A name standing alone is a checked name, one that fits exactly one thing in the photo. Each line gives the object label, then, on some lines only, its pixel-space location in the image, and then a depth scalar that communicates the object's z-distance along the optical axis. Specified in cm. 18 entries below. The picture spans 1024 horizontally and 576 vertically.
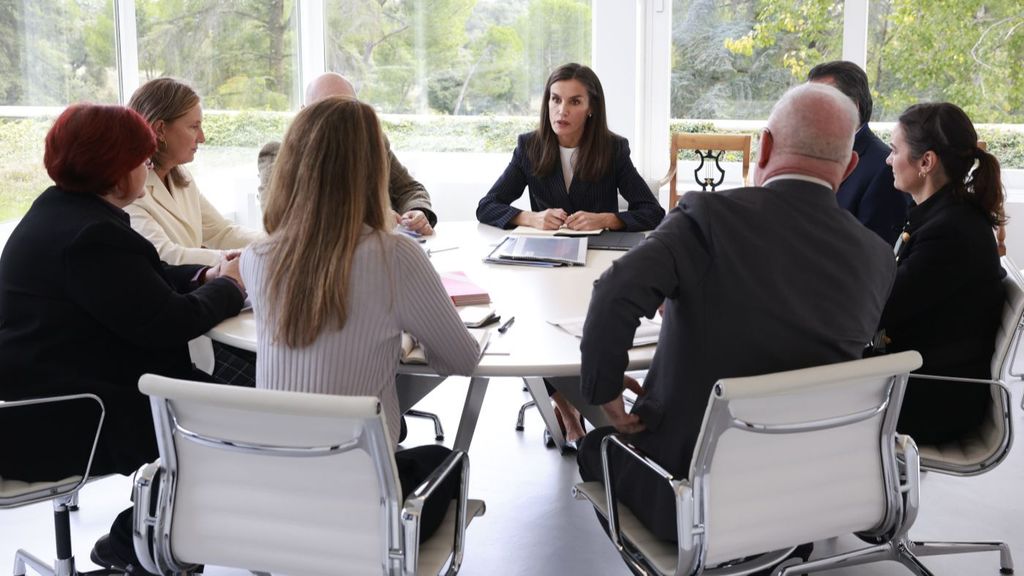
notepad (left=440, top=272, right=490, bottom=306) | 254
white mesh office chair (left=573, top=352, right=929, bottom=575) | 170
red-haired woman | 213
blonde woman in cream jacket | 296
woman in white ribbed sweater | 187
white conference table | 209
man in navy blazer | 322
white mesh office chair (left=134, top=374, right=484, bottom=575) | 162
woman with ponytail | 243
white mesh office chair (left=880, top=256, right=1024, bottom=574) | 234
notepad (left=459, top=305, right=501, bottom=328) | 233
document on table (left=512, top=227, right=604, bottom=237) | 363
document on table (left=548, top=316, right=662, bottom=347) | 223
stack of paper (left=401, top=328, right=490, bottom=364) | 207
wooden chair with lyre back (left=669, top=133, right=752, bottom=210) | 548
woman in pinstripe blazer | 402
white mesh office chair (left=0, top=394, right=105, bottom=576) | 210
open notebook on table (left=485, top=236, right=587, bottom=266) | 310
